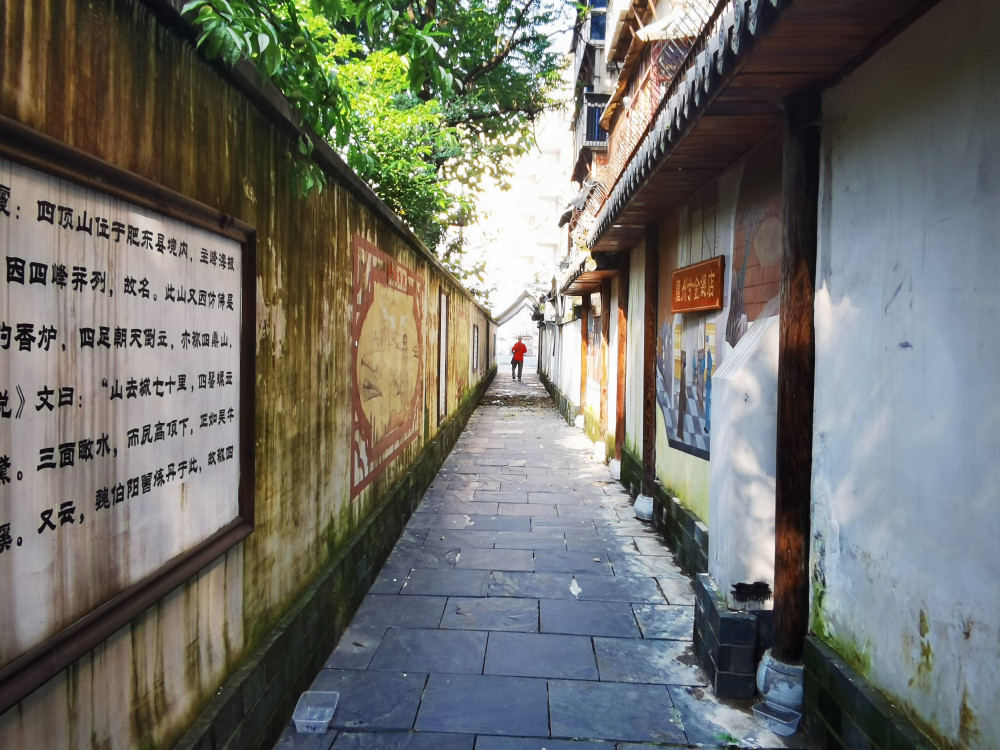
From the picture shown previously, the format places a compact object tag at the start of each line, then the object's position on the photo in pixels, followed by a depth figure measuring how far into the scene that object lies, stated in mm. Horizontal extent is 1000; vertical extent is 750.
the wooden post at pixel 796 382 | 3584
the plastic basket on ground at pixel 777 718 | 3494
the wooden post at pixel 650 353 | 7301
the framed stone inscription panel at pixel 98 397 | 1642
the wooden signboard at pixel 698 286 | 5363
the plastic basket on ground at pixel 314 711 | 3418
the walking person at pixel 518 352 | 29791
